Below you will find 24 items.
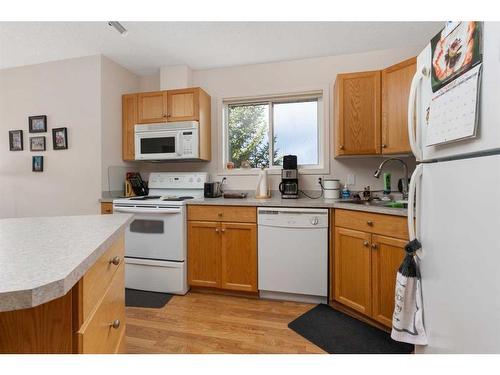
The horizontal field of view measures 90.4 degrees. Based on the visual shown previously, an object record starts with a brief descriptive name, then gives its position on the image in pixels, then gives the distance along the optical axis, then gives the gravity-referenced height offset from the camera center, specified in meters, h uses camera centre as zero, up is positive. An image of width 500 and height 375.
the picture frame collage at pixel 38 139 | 2.70 +0.49
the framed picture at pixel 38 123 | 2.74 +0.65
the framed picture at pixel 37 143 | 2.76 +0.44
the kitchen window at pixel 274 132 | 2.80 +0.59
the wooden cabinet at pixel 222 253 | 2.23 -0.66
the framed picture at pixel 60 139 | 2.70 +0.48
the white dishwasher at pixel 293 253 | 2.09 -0.62
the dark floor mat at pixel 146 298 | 2.13 -1.05
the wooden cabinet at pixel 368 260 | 1.67 -0.58
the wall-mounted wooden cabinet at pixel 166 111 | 2.72 +0.80
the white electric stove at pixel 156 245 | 2.30 -0.60
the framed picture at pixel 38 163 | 2.77 +0.22
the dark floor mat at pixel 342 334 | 1.58 -1.06
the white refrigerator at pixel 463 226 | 0.66 -0.14
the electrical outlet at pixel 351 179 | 2.59 +0.02
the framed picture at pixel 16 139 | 2.82 +0.49
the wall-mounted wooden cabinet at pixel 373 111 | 2.01 +0.62
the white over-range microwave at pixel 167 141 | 2.65 +0.45
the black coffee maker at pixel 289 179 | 2.50 +0.03
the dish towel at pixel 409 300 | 1.08 -0.53
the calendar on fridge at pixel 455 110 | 0.73 +0.24
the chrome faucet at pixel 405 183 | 2.21 -0.02
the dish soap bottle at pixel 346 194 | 2.49 -0.13
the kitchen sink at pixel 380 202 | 1.89 -0.18
